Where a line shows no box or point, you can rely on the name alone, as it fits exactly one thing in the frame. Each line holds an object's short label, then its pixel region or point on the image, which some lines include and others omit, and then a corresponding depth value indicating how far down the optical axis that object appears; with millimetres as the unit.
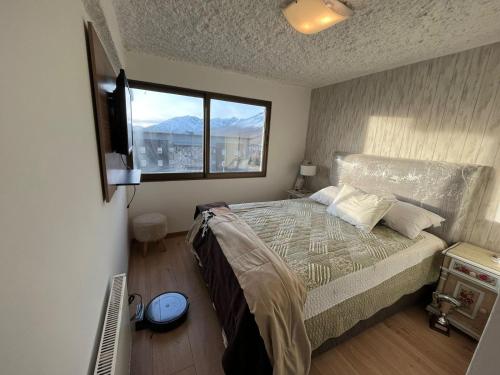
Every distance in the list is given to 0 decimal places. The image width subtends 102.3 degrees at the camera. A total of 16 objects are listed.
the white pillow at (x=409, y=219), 1970
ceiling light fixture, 1377
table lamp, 3516
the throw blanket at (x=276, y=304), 1058
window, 2701
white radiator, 765
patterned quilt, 1425
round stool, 2416
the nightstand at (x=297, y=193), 3530
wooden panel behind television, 910
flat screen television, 1212
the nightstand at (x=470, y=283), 1599
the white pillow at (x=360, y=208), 2076
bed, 1257
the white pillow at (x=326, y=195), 2767
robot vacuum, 1581
